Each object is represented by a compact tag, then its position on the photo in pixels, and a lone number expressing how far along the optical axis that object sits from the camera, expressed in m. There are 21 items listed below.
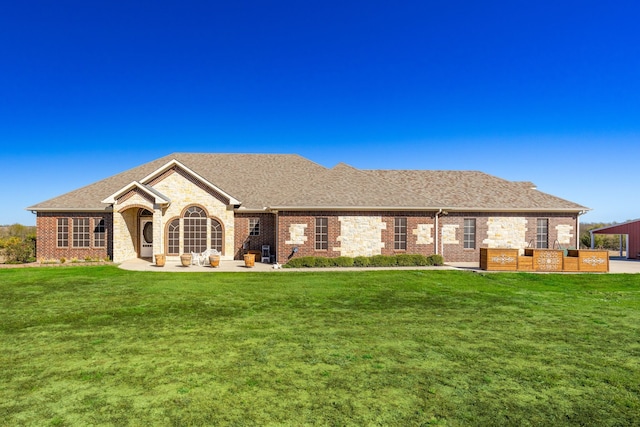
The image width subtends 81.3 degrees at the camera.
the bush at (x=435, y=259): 20.38
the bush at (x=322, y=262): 19.62
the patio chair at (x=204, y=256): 20.71
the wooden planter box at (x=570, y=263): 18.27
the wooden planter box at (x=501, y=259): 18.28
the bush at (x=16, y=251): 22.41
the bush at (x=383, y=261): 20.05
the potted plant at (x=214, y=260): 19.16
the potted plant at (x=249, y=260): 19.23
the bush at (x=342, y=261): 19.77
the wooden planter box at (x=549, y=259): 18.20
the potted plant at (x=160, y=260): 19.67
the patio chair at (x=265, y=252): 22.41
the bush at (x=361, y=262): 20.02
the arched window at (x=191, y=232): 22.28
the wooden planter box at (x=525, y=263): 18.28
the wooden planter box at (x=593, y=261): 18.22
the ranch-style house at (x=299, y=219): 20.81
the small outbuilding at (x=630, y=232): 26.61
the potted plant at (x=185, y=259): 19.78
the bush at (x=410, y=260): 20.17
